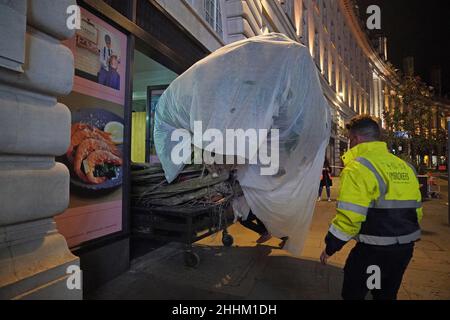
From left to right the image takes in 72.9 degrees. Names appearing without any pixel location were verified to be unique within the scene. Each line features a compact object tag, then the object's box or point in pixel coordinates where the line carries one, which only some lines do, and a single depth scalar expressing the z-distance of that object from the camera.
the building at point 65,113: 2.25
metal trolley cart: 3.83
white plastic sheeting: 3.22
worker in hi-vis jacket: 2.31
